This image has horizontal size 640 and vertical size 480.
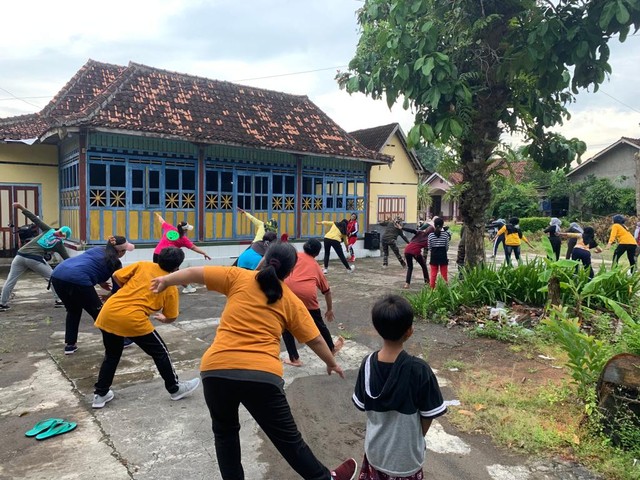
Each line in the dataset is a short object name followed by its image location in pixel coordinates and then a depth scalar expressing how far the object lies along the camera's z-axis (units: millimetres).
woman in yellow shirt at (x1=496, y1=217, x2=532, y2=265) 12422
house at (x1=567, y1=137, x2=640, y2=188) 24406
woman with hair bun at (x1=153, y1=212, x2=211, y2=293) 7898
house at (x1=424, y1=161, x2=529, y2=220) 32266
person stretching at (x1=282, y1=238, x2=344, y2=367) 4707
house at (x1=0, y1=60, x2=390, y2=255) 11117
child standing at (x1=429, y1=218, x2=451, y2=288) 8773
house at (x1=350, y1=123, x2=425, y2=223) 20422
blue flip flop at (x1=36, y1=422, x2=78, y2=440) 3429
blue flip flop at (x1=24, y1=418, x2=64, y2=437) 3477
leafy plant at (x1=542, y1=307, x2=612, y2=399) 3764
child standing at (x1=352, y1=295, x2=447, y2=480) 2150
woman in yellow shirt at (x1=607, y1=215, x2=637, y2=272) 10569
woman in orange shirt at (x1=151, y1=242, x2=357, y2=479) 2514
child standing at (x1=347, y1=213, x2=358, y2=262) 13922
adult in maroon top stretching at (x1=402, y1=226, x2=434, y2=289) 9562
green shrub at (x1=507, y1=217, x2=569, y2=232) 24344
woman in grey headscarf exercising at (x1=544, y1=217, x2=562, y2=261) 10617
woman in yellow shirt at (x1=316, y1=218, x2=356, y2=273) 11954
